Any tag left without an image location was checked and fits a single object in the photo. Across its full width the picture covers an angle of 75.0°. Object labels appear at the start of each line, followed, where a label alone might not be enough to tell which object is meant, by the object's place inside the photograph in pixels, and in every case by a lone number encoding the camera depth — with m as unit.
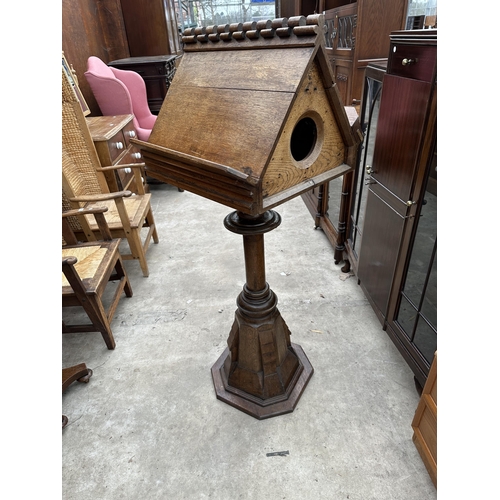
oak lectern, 0.90
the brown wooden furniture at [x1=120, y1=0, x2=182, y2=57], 4.44
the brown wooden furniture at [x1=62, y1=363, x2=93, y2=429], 1.79
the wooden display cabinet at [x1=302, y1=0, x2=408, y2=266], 2.13
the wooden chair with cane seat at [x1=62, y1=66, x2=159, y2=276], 2.33
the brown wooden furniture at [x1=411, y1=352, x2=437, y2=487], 1.30
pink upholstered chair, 3.34
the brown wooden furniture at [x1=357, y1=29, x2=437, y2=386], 1.35
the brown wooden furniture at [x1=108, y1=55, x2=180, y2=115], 4.09
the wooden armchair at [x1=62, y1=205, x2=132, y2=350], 1.82
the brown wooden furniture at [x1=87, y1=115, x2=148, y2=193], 2.70
